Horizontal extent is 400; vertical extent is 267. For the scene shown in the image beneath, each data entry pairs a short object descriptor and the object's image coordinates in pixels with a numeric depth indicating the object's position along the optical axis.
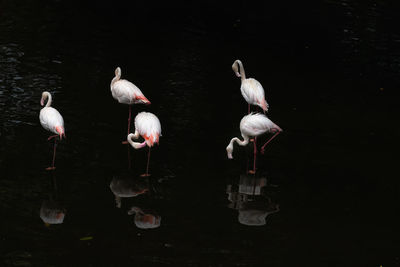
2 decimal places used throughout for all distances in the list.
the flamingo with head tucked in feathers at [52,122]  17.01
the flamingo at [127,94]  20.03
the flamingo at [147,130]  17.28
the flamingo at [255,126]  18.14
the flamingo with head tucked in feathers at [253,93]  20.56
